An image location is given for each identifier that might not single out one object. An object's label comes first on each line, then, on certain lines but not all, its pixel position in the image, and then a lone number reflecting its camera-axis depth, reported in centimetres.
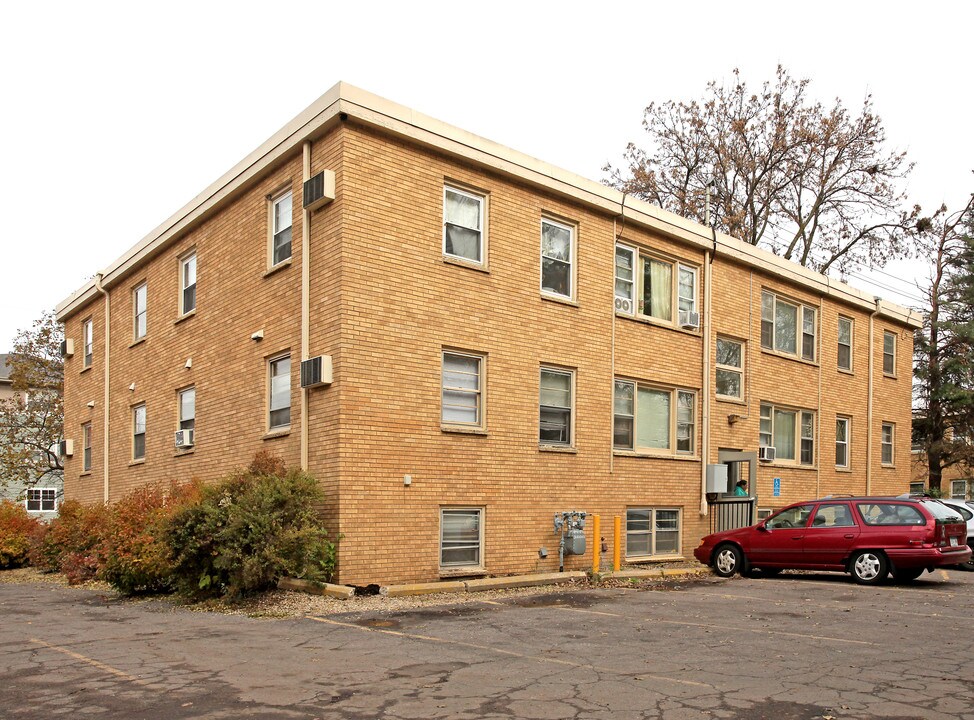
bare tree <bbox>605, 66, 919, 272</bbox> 3375
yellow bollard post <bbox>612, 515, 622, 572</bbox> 1736
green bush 1294
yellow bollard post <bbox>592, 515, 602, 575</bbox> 1716
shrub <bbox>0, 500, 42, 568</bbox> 2172
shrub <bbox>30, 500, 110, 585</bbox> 1678
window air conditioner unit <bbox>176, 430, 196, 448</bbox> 1903
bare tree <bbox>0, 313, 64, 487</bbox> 3712
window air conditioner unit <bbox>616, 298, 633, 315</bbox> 1916
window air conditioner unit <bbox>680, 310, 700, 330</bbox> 2072
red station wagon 1597
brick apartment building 1483
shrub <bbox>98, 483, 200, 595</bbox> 1354
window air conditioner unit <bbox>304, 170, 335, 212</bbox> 1484
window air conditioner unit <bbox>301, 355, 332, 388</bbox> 1442
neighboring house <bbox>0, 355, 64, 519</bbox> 4874
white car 2095
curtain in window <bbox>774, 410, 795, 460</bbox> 2392
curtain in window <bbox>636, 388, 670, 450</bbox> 1969
